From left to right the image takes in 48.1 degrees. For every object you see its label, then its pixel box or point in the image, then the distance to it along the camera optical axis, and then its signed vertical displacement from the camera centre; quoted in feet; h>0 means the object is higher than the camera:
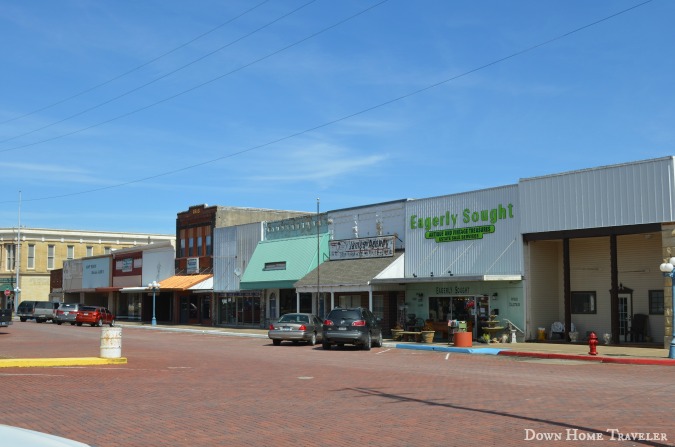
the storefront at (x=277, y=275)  143.23 +1.26
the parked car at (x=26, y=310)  208.84 -7.80
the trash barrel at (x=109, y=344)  69.36 -5.74
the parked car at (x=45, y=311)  196.44 -7.59
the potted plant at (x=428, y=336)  107.24 -7.73
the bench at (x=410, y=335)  109.49 -7.96
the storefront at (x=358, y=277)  123.13 +0.70
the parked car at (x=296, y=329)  105.40 -6.64
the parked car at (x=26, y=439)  13.67 -2.90
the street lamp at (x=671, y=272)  77.15 +0.92
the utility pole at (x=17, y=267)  260.01 +5.53
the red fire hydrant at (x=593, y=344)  81.35 -6.76
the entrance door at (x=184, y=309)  190.49 -6.97
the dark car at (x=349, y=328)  95.67 -5.91
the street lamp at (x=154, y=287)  181.36 -1.41
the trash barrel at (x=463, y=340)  98.73 -7.67
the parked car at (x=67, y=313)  184.75 -7.64
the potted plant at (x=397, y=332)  113.60 -7.53
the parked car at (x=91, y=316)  179.22 -8.10
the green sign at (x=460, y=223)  110.42 +9.02
